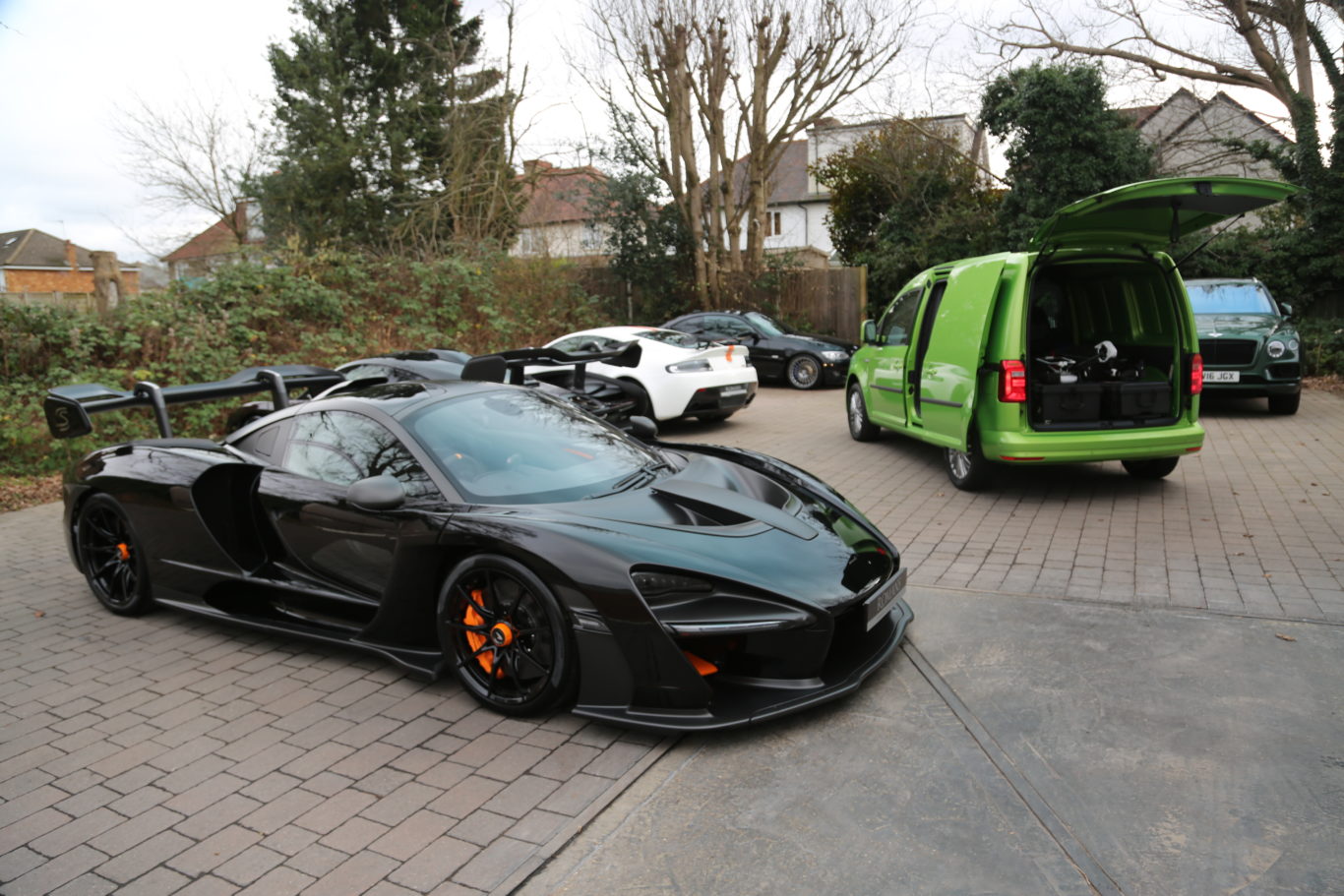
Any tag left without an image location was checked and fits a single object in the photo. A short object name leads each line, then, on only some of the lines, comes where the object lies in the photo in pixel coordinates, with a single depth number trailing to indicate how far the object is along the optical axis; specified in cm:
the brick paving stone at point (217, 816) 298
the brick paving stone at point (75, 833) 292
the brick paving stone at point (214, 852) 277
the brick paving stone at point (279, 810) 300
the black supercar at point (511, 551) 336
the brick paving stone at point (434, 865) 265
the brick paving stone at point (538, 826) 286
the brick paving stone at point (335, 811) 299
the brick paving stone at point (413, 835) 282
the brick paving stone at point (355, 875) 263
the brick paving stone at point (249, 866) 271
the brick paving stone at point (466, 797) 304
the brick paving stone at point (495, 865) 264
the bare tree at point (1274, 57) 1614
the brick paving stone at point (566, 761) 325
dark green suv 1080
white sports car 1092
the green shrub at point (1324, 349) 1462
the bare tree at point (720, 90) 1936
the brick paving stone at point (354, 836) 286
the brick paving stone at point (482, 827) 287
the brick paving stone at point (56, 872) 271
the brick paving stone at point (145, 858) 276
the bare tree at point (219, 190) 2362
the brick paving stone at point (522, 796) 303
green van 669
